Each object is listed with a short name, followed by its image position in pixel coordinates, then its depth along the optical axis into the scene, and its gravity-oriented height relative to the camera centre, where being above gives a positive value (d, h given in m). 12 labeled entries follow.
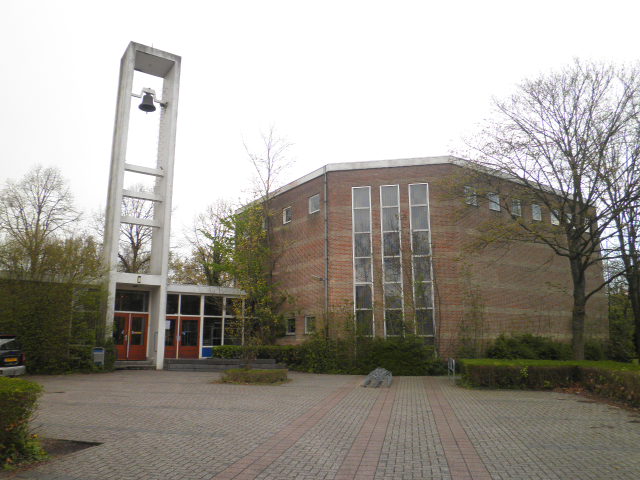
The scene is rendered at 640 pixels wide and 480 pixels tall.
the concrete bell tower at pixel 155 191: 21.85 +6.34
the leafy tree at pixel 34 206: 28.25 +7.43
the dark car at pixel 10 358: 16.00 -0.86
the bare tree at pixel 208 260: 27.33 +4.66
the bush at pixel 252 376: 17.05 -1.52
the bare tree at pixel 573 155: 16.80 +6.15
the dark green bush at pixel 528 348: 21.22 -0.75
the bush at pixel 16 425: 6.49 -1.22
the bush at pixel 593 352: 24.98 -1.04
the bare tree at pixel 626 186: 16.27 +4.75
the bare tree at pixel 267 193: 28.82 +7.89
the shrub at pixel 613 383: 11.70 -1.36
